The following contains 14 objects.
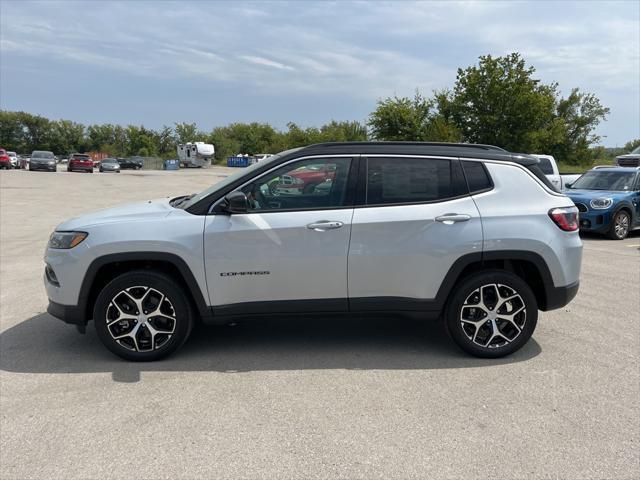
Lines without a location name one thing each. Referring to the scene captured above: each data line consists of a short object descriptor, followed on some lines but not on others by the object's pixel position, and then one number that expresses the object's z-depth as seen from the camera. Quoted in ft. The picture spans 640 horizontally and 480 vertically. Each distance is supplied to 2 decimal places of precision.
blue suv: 35.53
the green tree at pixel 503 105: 99.86
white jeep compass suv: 12.98
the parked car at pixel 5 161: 135.14
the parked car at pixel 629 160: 64.83
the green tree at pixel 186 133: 325.42
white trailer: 223.92
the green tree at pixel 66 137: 301.63
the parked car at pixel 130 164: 209.46
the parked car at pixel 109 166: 153.28
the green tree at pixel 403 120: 114.21
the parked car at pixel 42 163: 129.90
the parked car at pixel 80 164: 140.26
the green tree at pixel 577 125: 153.89
